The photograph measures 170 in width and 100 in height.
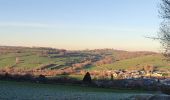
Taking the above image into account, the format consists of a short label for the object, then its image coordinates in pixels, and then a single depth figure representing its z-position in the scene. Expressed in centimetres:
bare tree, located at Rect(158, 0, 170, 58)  2596
